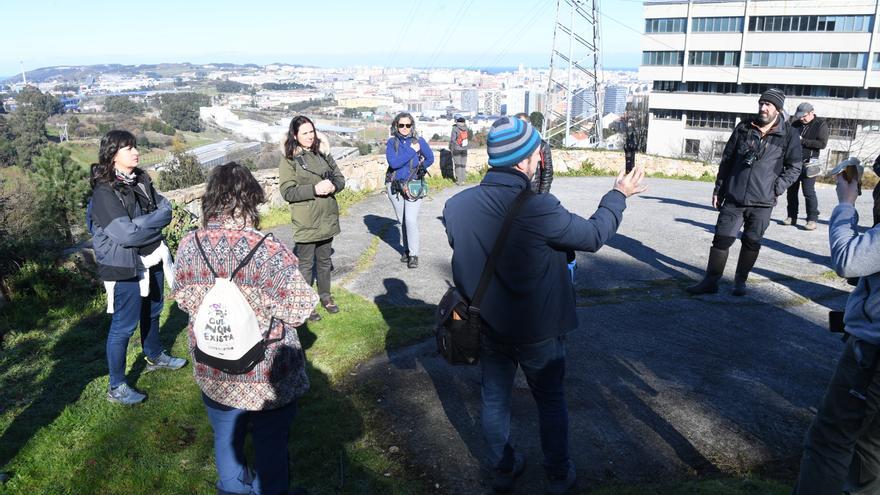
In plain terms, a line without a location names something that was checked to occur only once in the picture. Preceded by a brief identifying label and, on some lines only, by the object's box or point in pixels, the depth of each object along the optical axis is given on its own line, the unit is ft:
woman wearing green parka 16.11
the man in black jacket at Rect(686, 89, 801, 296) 17.34
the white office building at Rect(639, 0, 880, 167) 174.09
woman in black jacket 11.95
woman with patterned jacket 8.25
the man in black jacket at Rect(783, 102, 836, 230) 25.80
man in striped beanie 8.48
